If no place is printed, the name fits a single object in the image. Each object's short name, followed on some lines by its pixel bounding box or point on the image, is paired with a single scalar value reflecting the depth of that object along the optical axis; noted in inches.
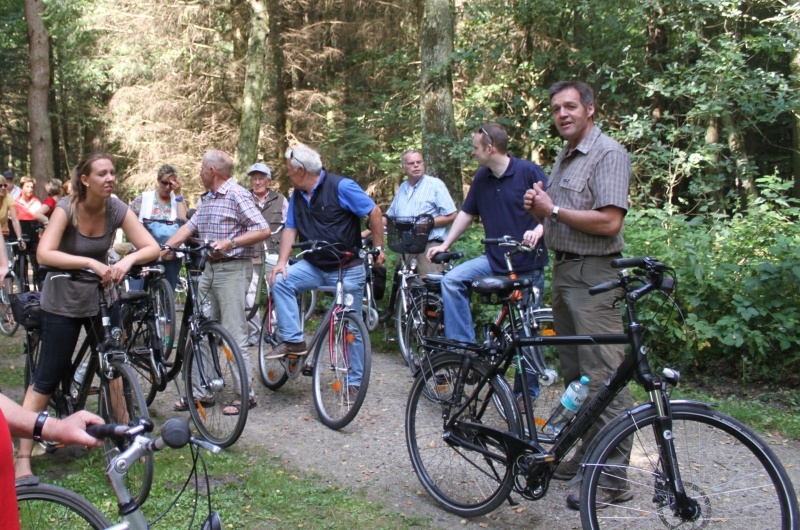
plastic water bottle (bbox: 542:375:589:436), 152.3
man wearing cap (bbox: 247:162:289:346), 352.5
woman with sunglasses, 315.0
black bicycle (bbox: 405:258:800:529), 127.6
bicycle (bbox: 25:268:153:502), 169.2
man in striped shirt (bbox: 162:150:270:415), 242.1
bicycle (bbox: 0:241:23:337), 388.3
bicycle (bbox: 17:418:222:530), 77.0
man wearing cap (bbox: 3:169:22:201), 404.3
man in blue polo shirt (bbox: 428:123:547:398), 228.8
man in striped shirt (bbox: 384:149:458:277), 299.9
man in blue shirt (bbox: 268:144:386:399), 237.0
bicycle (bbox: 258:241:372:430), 228.7
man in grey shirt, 158.2
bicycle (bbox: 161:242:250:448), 208.8
